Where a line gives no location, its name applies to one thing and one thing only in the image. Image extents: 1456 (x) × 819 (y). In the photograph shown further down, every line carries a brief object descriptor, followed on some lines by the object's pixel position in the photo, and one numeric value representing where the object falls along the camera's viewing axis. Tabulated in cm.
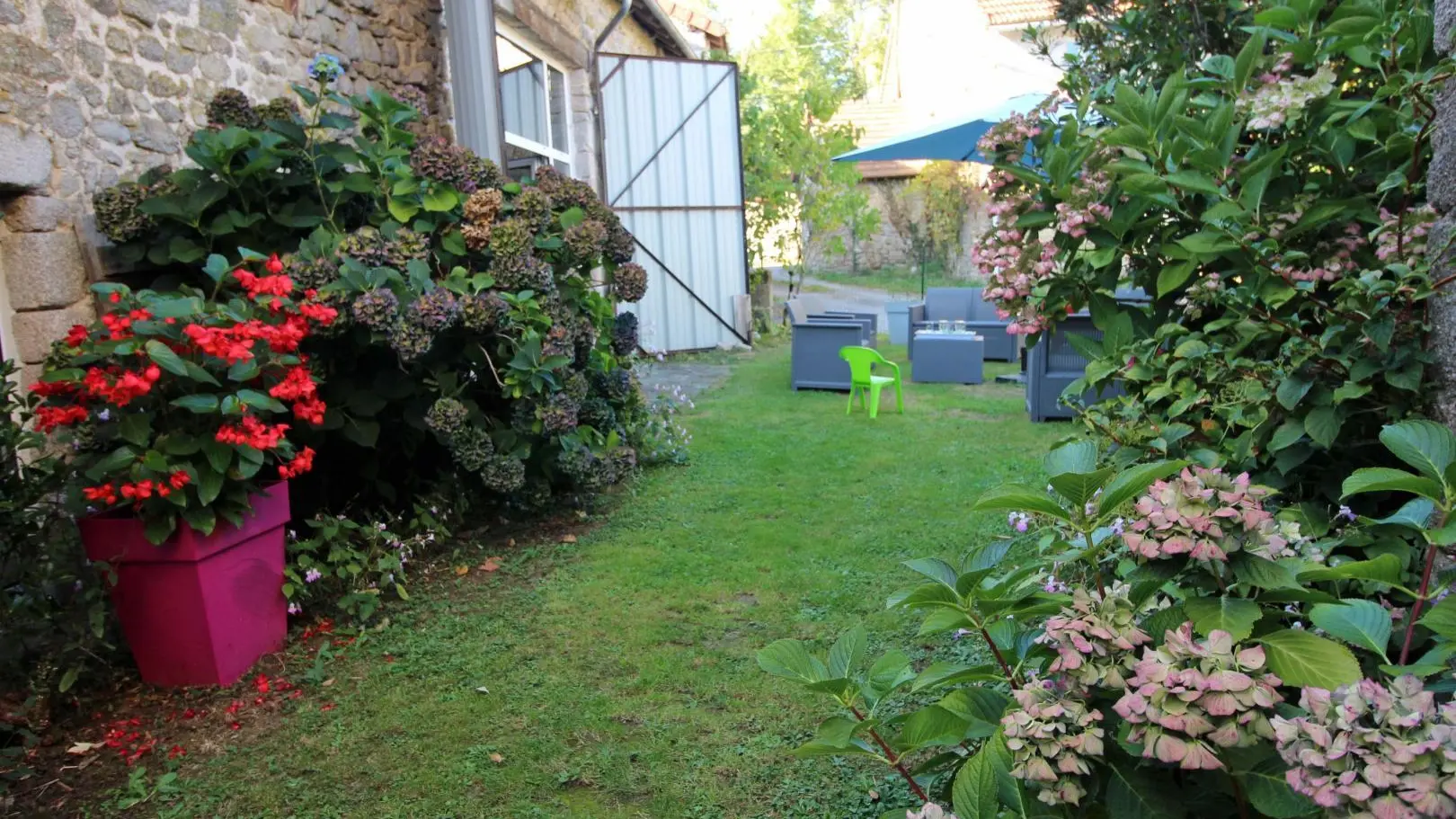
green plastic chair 678
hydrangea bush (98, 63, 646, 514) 329
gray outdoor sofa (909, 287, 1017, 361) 1144
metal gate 960
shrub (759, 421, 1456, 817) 85
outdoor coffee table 849
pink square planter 259
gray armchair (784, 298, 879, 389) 786
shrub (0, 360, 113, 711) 241
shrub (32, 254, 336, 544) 248
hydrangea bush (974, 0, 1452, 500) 187
